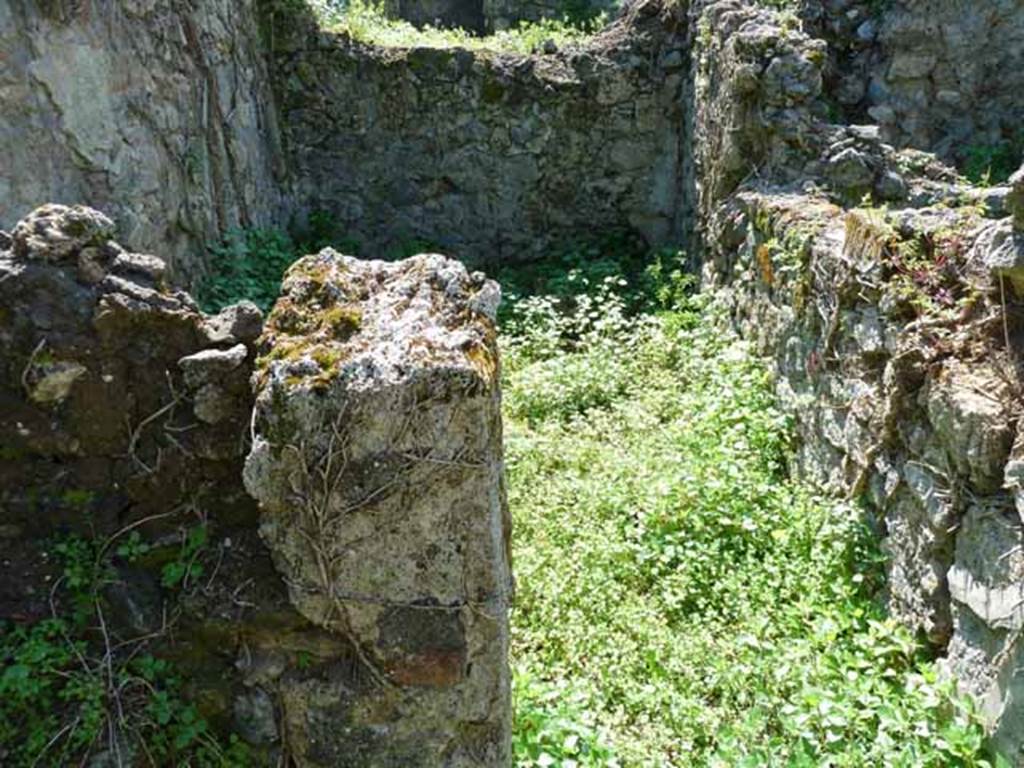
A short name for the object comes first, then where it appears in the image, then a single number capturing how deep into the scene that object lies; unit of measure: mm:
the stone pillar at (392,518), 1942
